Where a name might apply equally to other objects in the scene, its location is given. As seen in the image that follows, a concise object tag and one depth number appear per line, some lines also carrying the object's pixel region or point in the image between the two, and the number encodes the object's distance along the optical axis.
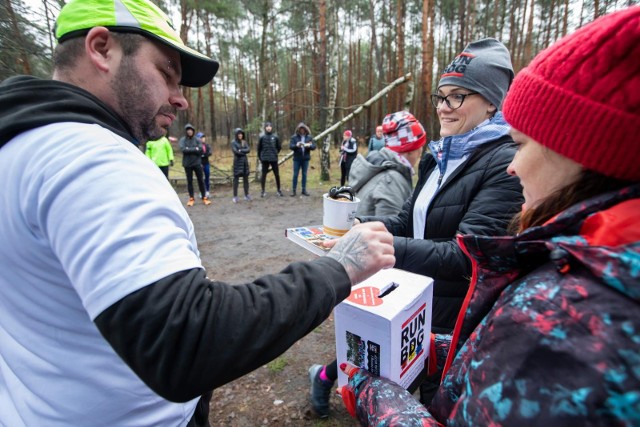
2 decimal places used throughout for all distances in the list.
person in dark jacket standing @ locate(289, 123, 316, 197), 10.45
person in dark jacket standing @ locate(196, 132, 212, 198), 9.92
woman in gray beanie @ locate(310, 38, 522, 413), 1.69
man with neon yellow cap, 0.70
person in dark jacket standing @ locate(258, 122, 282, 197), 10.30
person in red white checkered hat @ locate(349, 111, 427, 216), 2.73
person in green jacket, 8.53
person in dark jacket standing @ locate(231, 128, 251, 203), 9.93
